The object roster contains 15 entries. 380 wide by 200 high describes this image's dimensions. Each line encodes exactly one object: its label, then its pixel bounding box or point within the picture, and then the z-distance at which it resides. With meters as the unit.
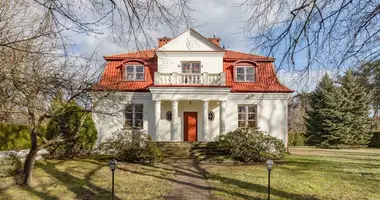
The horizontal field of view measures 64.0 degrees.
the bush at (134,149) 13.91
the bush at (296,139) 32.31
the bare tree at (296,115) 45.47
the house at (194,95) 17.92
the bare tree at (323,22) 3.85
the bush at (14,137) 13.86
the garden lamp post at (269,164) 7.88
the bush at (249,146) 14.45
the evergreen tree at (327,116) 28.69
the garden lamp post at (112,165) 7.60
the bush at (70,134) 13.80
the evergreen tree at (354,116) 28.80
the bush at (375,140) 31.27
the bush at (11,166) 9.52
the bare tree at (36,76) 3.70
